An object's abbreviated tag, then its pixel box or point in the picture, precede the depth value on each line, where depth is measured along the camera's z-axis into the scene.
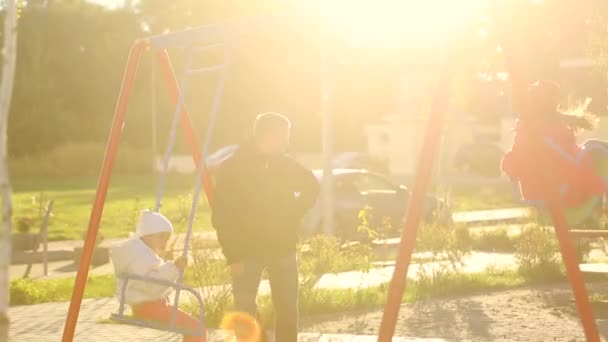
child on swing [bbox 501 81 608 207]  7.56
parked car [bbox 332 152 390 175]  43.99
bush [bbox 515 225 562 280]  14.84
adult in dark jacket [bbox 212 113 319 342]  8.02
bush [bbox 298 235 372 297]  14.13
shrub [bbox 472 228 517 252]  20.73
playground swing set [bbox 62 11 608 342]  6.66
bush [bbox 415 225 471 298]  13.79
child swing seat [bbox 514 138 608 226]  7.94
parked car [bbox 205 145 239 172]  35.94
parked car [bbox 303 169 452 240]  22.20
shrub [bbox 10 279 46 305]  14.21
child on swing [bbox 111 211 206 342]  7.78
